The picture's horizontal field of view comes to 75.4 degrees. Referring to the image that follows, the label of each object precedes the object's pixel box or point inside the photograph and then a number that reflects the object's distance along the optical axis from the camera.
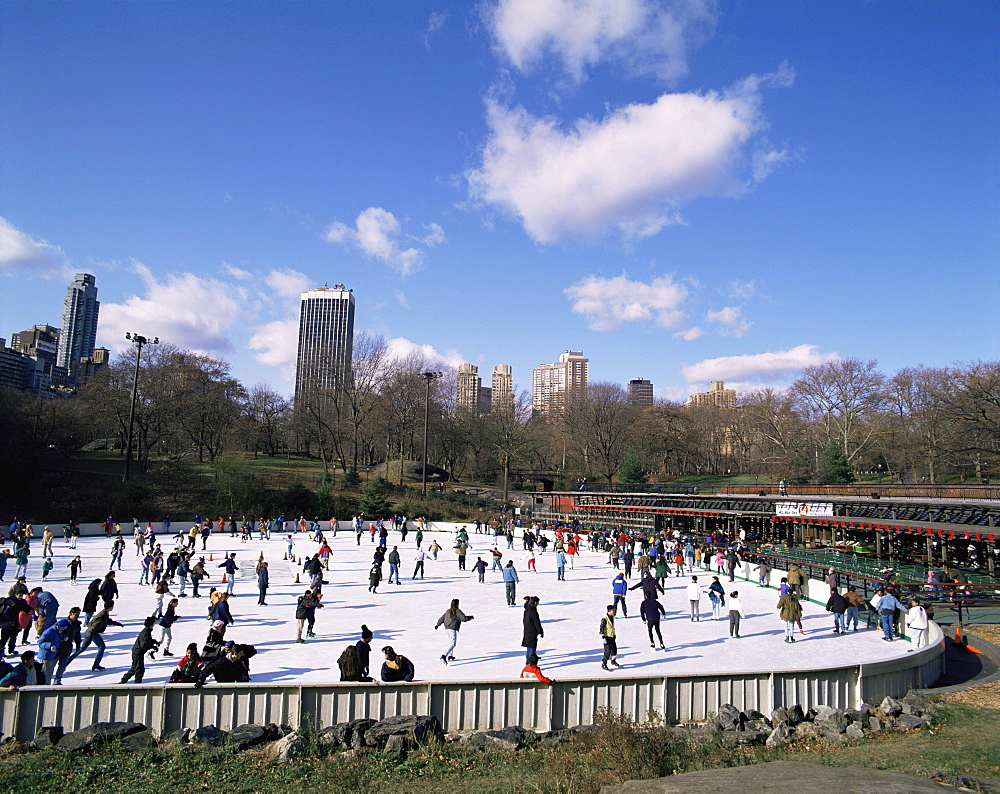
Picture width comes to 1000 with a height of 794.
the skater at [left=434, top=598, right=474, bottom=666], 11.83
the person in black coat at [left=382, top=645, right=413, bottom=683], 9.20
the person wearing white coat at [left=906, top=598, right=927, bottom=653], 12.98
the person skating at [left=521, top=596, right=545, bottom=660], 10.94
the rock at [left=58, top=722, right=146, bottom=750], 7.60
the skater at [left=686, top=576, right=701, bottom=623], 15.88
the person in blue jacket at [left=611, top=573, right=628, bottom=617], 15.58
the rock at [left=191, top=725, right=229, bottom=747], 7.79
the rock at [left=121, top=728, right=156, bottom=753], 7.64
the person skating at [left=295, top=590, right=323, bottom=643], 13.03
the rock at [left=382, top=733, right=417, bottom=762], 7.77
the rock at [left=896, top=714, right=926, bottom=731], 9.15
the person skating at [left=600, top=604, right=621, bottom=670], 11.48
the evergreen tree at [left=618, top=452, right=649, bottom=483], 62.03
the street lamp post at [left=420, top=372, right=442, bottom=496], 49.19
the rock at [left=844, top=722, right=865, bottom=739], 8.75
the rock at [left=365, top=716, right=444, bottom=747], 7.94
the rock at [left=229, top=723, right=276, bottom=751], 7.80
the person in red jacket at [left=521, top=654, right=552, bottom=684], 9.65
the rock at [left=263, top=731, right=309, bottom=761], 7.59
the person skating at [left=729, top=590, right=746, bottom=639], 14.20
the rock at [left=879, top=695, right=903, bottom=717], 9.37
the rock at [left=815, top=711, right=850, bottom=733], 8.79
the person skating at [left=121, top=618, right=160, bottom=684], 9.78
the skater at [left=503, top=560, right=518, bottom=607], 17.42
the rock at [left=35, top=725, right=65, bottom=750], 7.64
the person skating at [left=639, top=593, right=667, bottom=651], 12.95
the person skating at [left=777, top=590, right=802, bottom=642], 13.98
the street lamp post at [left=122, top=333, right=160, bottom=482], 40.50
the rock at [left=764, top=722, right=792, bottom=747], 8.38
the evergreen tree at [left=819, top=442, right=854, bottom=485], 55.22
